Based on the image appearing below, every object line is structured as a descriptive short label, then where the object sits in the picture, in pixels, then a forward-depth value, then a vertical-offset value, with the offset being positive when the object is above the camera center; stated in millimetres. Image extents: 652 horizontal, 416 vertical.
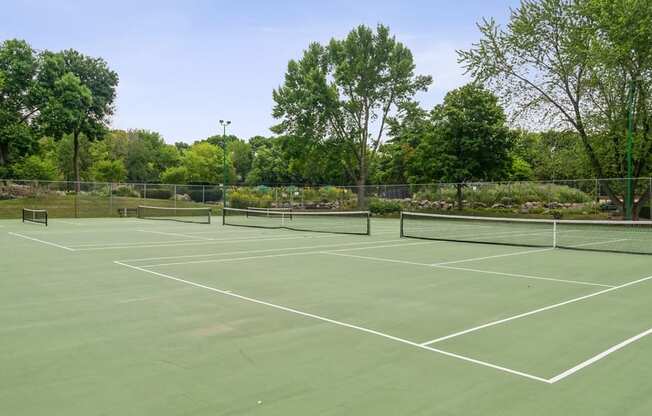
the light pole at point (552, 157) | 30922 +2522
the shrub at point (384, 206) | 38656 -957
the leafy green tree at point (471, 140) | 38469 +4437
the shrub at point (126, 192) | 42284 -60
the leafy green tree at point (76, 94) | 46312 +9677
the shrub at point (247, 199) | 43156 -609
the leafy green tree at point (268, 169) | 82438 +4245
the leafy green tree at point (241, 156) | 98562 +7444
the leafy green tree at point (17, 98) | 45062 +8935
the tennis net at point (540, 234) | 16531 -1663
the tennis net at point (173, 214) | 35062 -1809
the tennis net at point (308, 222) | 23242 -1710
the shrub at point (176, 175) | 76750 +2683
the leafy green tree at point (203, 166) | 76312 +4267
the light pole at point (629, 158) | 24453 +2012
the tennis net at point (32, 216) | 29731 -1728
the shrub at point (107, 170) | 65562 +2851
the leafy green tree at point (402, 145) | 45250 +6331
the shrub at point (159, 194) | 48453 -250
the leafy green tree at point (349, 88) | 43969 +9742
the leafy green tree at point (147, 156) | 79312 +6213
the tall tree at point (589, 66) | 25484 +7476
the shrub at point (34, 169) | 54094 +2504
